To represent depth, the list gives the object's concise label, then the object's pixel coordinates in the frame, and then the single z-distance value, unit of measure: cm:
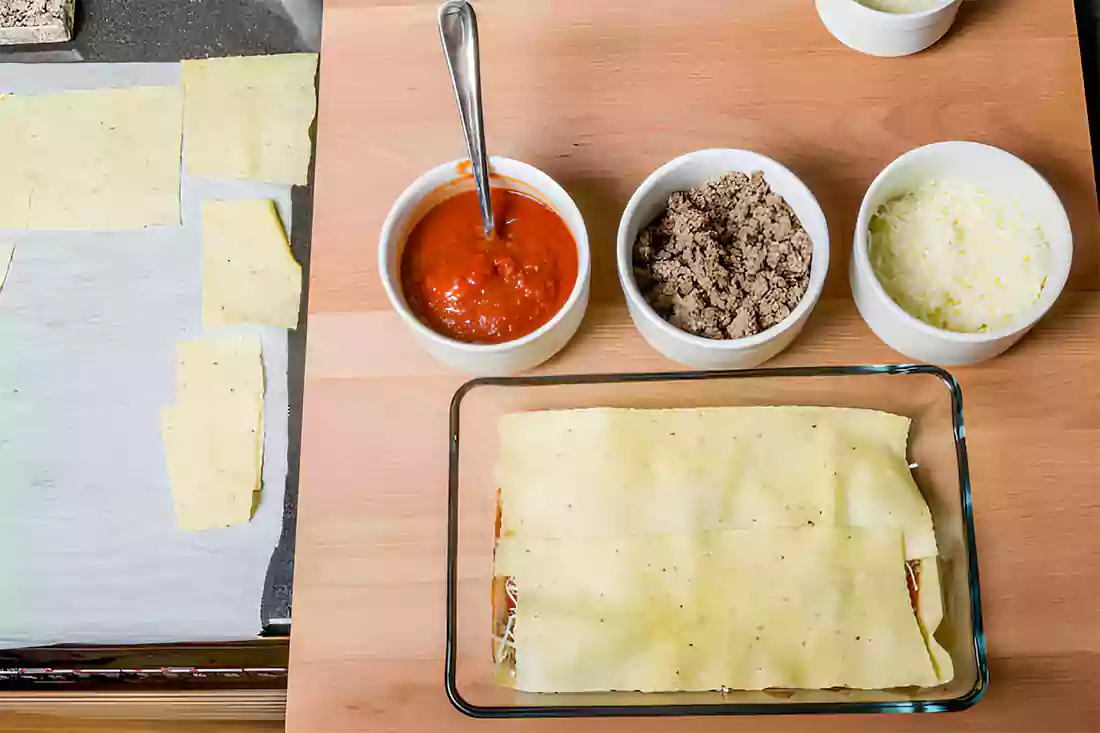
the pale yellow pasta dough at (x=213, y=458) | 98
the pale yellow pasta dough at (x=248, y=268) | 103
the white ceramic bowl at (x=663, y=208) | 71
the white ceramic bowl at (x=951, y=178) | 73
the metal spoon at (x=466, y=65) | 73
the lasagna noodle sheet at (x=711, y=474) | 69
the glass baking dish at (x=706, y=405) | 67
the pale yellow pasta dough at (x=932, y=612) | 67
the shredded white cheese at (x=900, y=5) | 84
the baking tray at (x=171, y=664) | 93
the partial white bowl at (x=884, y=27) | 82
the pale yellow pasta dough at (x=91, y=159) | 107
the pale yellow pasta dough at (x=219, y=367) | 101
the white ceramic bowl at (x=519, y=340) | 73
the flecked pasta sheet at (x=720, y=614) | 67
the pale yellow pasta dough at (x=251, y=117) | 107
